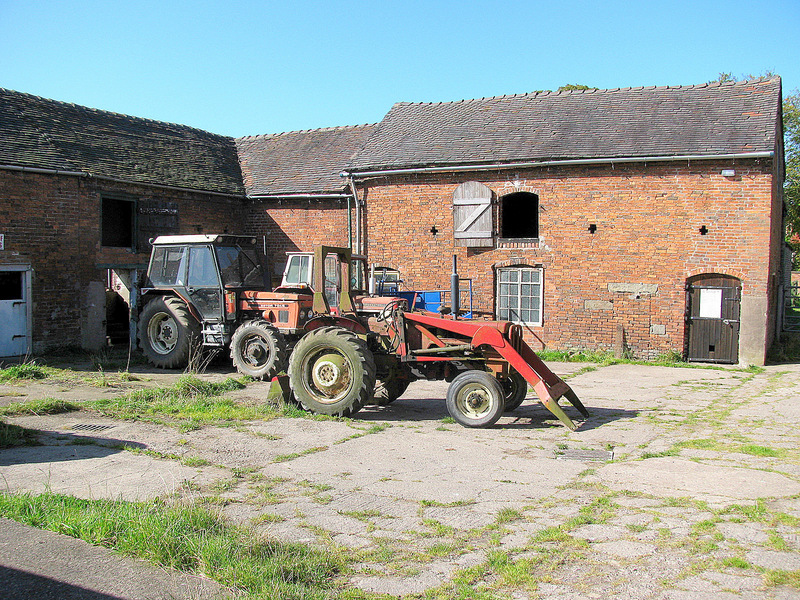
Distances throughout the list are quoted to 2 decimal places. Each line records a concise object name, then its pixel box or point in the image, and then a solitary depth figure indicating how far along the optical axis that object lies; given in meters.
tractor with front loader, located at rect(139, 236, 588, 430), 7.88
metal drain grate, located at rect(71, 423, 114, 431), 7.58
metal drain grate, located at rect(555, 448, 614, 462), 6.58
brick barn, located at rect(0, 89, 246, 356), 13.39
